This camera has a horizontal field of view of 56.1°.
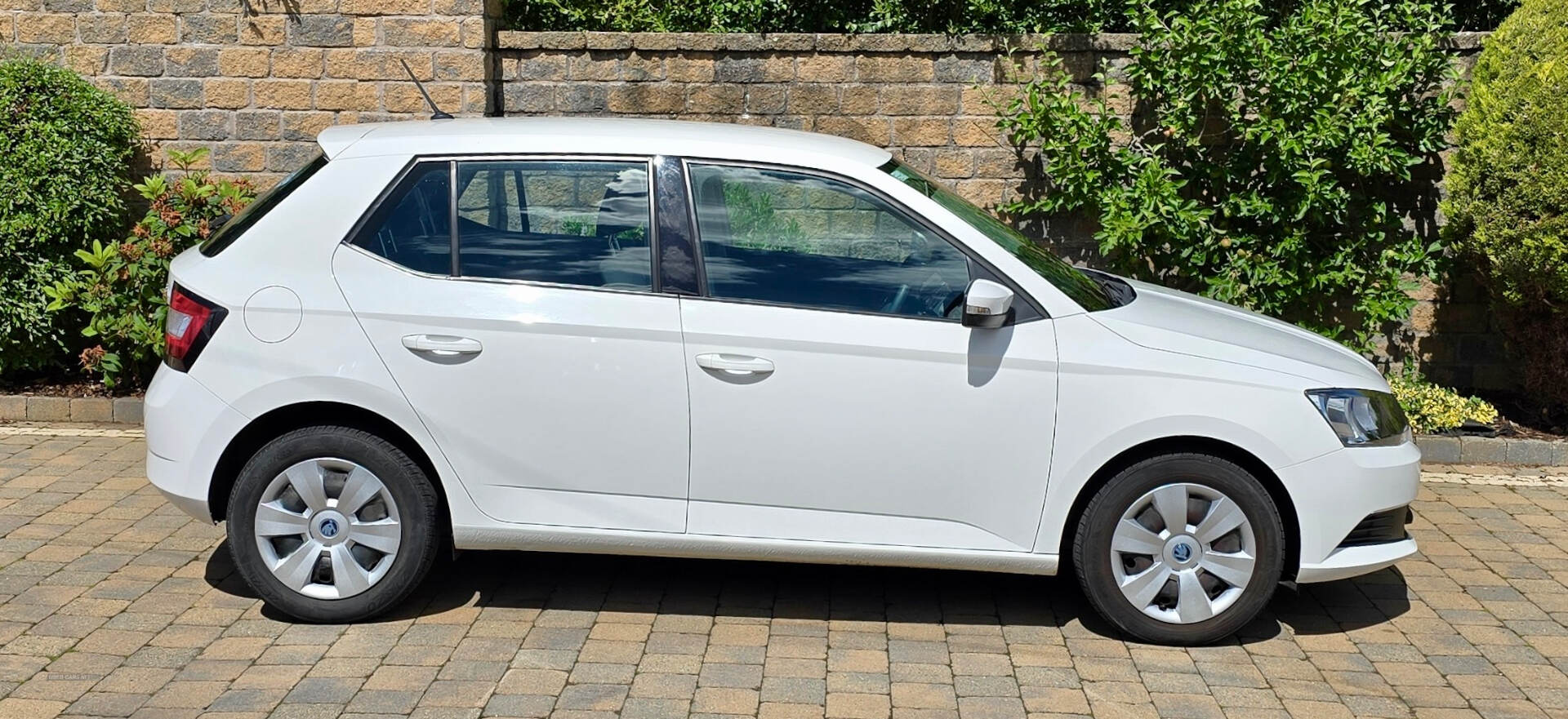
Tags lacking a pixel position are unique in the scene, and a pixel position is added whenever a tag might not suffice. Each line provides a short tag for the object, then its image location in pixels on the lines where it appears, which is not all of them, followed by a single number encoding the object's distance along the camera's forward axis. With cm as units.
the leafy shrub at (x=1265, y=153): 802
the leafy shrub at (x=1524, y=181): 755
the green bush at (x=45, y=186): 809
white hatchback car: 499
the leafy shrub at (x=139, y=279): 814
